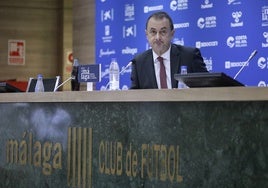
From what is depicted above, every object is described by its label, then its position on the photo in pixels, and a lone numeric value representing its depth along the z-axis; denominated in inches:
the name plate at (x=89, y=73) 222.1
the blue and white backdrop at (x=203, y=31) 331.0
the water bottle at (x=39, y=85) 262.1
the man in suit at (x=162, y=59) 261.5
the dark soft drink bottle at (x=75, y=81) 258.1
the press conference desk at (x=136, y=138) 155.8
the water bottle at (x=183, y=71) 215.6
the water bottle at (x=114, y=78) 239.0
